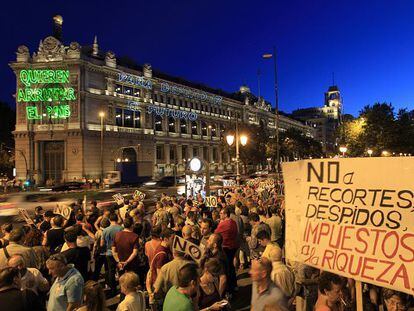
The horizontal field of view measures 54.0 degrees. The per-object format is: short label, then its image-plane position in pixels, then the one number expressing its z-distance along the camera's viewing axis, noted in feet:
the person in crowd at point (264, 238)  23.38
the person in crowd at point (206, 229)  26.94
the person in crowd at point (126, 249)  25.22
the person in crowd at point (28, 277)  17.87
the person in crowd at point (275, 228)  32.91
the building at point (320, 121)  607.78
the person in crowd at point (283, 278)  17.43
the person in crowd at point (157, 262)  21.76
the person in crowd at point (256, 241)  28.19
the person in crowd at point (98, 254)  29.19
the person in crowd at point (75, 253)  22.80
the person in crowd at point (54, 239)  27.24
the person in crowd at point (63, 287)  16.72
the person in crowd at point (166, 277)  18.99
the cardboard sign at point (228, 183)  93.73
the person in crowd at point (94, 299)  13.51
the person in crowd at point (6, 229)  26.31
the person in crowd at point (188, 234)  24.14
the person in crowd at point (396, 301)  15.88
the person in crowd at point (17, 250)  21.04
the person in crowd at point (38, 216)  37.65
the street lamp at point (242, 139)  64.67
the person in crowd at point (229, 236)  28.78
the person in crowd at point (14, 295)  14.52
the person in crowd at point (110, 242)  28.04
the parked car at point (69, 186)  148.46
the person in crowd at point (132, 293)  15.61
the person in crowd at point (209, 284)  17.15
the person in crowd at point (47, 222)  31.19
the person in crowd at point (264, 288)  15.34
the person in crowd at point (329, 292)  14.98
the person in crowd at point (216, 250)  23.07
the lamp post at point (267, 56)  108.51
